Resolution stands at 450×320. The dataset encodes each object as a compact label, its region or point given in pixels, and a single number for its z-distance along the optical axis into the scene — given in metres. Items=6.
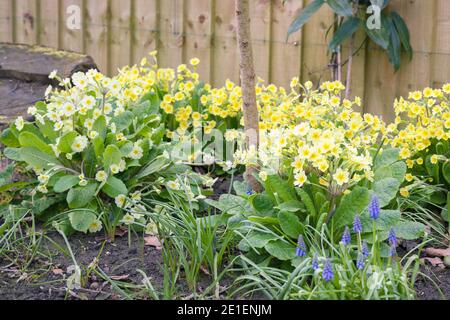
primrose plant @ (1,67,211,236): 3.60
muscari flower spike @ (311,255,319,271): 2.76
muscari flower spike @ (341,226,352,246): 2.90
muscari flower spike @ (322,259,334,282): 2.68
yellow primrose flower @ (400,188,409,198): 3.61
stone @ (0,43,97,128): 4.83
